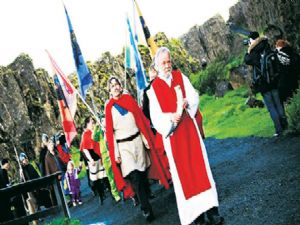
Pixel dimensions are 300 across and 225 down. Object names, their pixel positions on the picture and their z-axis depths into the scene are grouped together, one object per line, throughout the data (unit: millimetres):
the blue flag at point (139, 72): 11938
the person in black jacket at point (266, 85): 9016
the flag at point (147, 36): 12084
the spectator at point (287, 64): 8875
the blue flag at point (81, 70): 11297
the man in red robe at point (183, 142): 5176
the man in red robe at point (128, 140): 7004
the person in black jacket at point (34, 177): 12016
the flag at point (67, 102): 12484
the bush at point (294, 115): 8125
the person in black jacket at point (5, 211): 7397
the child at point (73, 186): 13367
